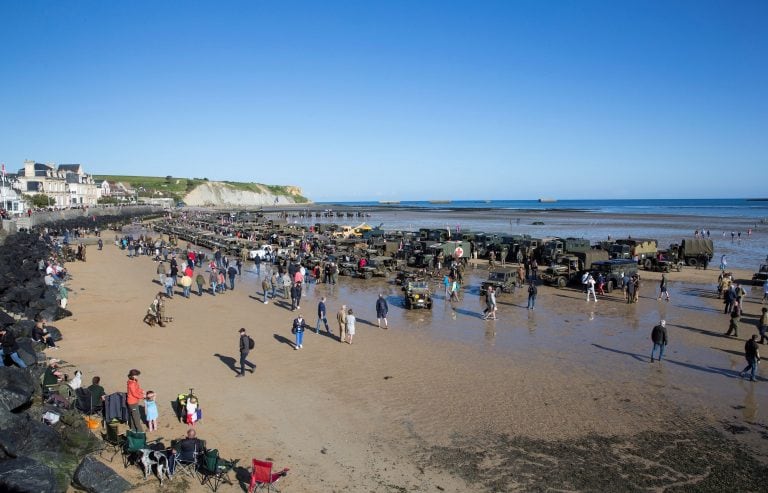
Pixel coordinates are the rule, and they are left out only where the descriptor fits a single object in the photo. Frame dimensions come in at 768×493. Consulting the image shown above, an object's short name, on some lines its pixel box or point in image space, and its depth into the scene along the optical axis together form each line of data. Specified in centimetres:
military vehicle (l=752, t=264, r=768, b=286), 2773
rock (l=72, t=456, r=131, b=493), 743
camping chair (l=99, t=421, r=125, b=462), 891
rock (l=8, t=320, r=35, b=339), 1369
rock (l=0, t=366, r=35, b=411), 875
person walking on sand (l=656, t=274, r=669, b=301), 2375
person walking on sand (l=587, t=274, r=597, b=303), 2392
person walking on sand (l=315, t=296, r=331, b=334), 1728
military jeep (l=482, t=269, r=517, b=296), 2560
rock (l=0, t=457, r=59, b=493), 672
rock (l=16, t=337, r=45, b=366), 1152
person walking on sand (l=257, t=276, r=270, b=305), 2320
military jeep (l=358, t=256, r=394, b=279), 3166
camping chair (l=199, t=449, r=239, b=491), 802
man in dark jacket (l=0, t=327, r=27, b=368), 1095
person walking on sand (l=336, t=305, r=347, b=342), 1631
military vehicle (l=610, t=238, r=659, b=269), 3456
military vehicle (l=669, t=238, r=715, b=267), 3588
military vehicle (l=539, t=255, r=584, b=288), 2825
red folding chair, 755
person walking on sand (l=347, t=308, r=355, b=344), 1608
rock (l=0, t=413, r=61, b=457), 743
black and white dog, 804
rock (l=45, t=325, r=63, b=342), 1533
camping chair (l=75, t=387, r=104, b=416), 1011
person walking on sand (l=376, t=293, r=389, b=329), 1822
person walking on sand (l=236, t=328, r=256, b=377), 1300
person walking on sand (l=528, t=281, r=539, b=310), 2156
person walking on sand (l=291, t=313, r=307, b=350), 1547
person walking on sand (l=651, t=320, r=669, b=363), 1420
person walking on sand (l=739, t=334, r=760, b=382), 1265
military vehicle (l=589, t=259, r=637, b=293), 2630
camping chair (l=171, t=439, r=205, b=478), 822
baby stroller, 1001
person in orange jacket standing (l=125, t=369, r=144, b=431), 963
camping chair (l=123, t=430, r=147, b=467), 842
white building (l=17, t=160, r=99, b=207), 8831
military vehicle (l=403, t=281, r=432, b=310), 2188
